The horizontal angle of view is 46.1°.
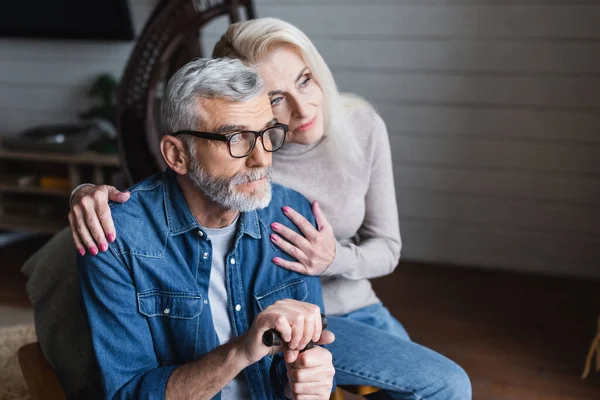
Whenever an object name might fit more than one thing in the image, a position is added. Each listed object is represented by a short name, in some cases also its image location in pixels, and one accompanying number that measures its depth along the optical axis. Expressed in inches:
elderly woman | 60.3
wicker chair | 92.5
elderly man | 50.1
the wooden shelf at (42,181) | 141.6
